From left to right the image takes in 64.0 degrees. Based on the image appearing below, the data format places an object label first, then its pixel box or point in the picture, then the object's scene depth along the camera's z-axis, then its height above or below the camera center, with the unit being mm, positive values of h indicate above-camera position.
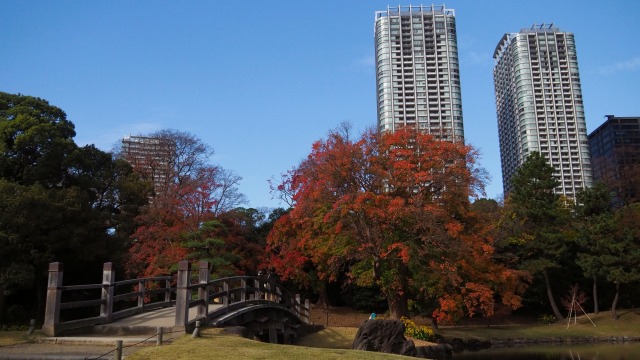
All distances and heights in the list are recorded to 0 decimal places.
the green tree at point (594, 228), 31672 +2643
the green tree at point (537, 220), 32812 +3311
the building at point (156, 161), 35378 +7860
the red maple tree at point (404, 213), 20797 +2400
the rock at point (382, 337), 15703 -2021
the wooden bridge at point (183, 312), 11383 -1036
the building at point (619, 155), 44688 +12516
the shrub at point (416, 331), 22047 -2575
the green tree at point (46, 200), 19641 +2969
